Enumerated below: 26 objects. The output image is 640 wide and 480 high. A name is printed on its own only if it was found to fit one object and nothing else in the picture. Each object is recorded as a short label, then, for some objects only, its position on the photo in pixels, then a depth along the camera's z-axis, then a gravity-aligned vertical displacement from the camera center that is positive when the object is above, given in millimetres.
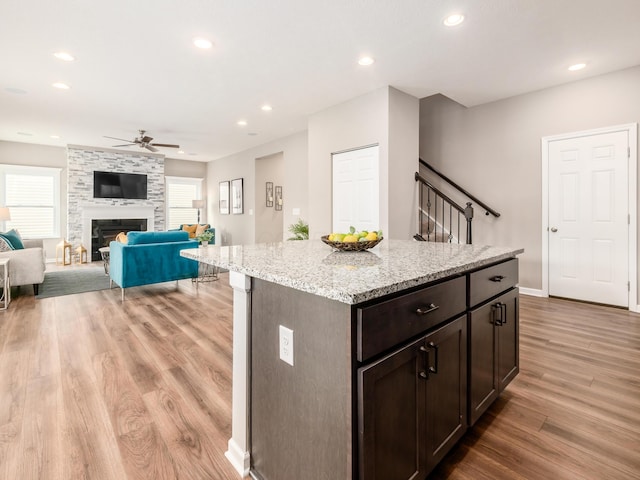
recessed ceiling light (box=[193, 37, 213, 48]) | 3047 +1852
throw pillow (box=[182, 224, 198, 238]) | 8891 +263
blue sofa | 4227 -288
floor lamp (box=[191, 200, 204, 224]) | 9281 +989
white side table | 3818 -540
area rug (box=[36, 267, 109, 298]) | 4730 -712
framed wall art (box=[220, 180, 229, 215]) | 8977 +1122
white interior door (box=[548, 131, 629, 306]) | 3729 +234
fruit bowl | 1761 -39
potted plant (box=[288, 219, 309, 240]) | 5695 +121
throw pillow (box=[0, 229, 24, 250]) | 4674 -8
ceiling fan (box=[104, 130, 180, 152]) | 6125 +1815
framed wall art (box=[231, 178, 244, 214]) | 8336 +1067
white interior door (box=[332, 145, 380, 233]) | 4344 +673
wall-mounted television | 7929 +1335
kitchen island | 942 -423
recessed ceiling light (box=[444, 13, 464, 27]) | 2670 +1813
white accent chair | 4238 -366
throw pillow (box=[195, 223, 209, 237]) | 8757 +245
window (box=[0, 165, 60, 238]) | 7234 +907
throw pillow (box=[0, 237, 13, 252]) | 4421 -101
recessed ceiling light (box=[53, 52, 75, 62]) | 3317 +1867
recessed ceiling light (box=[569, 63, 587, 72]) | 3523 +1864
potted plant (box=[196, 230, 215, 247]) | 7071 +3
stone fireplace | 7664 +1089
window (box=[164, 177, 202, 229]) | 9477 +1184
